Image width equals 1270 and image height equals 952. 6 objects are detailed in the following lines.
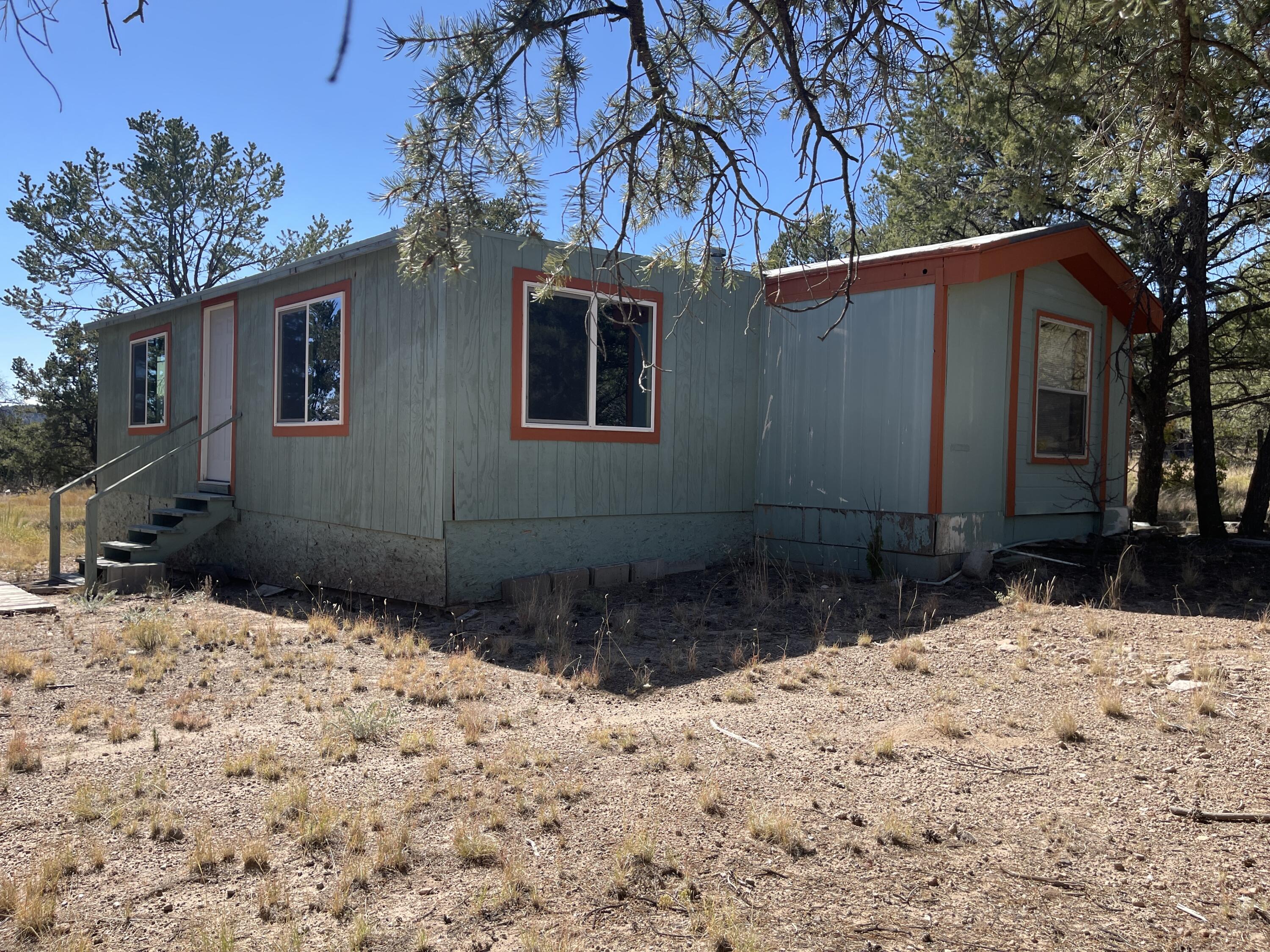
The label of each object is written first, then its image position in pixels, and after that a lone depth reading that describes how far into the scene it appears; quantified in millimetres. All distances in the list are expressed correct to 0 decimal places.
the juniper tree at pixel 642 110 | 4094
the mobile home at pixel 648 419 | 7809
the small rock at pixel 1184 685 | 4777
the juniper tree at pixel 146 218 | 18828
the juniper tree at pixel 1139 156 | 4887
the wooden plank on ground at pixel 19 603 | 8047
